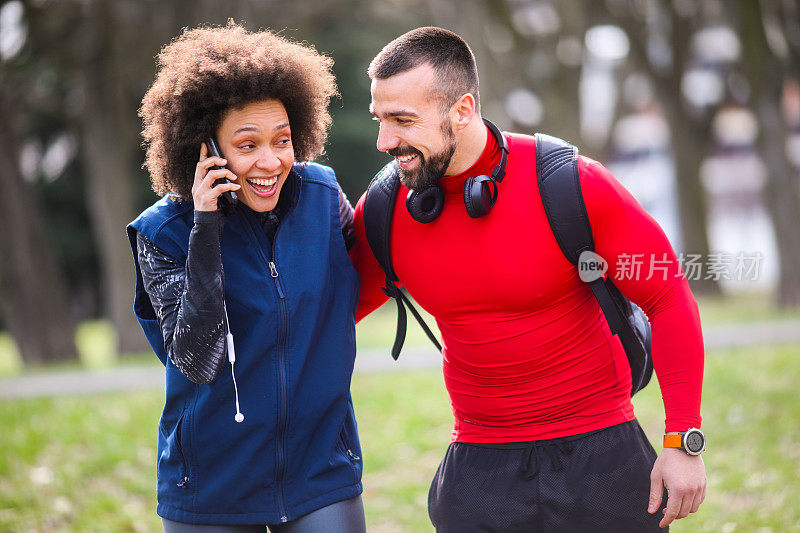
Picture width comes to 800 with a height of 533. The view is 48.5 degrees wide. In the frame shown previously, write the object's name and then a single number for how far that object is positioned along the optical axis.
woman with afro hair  3.13
